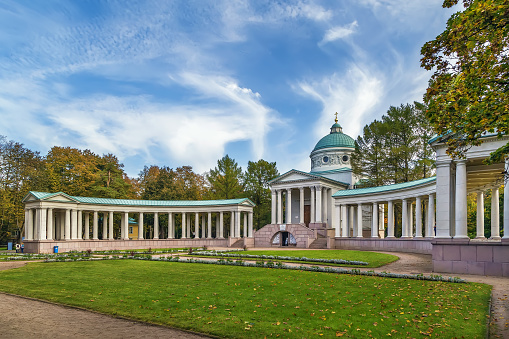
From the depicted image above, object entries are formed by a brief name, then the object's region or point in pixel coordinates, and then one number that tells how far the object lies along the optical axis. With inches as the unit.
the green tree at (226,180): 3326.8
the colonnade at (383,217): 1830.7
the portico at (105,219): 2046.0
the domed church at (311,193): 2487.7
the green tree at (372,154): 2326.5
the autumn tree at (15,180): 2546.8
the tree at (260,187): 3341.5
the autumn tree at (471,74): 396.8
